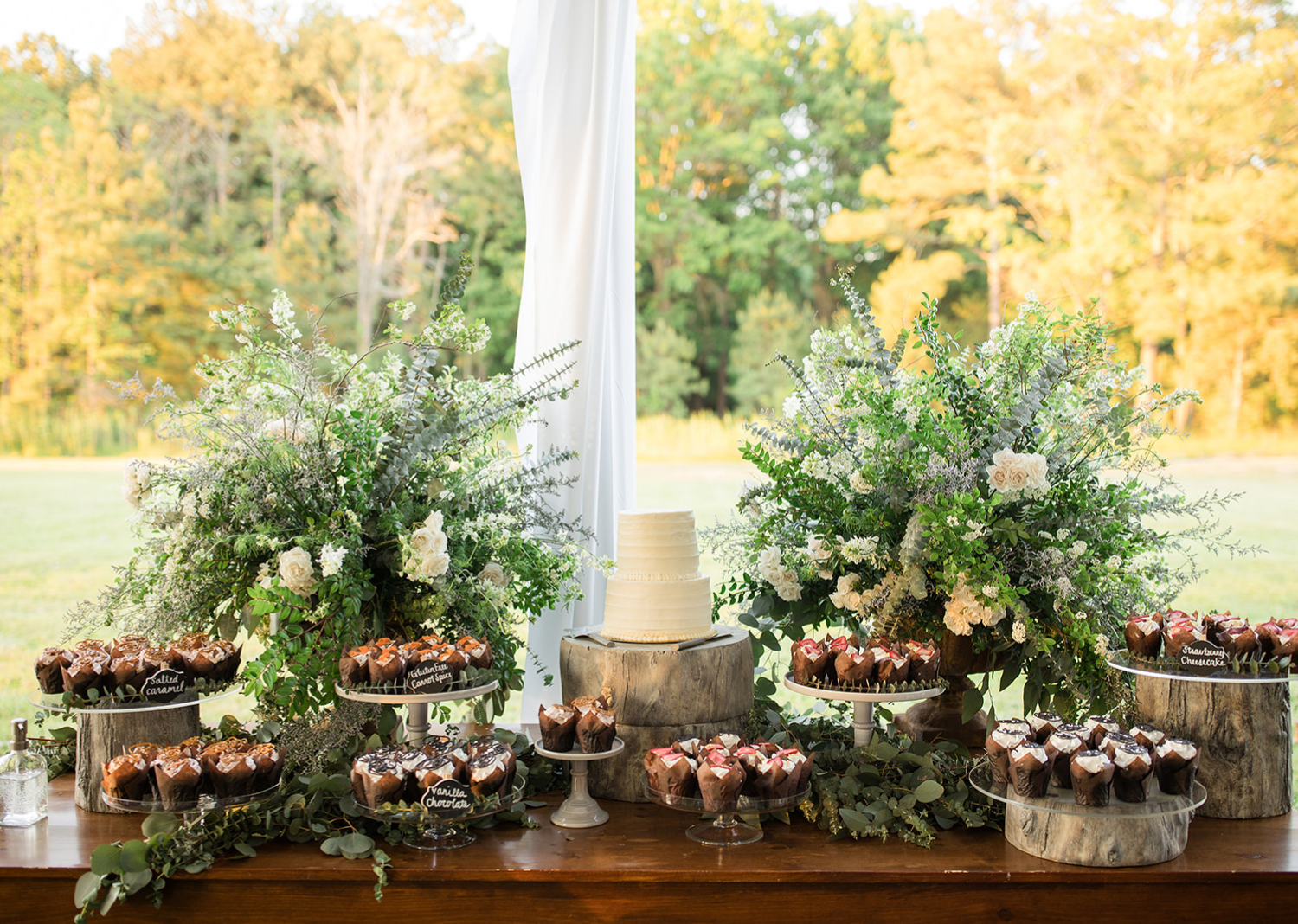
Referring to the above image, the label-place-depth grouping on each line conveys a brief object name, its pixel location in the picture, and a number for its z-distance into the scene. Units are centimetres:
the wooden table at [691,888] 144
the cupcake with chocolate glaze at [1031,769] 147
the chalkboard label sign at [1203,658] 165
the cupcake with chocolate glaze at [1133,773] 145
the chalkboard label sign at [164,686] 169
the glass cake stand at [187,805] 154
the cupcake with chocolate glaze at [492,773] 152
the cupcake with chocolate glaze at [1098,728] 155
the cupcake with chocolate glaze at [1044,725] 157
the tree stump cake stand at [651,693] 175
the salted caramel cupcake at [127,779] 154
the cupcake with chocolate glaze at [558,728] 160
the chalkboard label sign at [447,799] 148
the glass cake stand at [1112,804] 145
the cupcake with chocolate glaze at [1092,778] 143
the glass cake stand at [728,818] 151
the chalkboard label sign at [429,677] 165
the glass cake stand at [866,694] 167
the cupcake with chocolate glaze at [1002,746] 152
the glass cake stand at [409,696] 164
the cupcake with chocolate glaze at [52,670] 172
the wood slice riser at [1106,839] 144
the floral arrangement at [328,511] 172
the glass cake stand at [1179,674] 163
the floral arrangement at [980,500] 175
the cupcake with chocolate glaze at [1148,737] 153
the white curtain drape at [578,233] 226
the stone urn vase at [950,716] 193
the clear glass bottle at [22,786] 162
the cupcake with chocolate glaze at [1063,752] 149
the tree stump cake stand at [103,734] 170
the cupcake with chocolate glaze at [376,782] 150
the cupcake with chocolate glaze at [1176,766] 149
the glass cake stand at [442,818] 148
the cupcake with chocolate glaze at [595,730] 159
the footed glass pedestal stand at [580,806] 163
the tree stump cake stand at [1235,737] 164
